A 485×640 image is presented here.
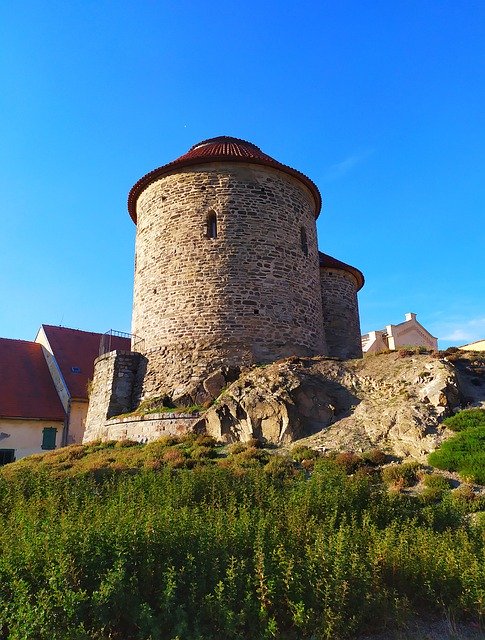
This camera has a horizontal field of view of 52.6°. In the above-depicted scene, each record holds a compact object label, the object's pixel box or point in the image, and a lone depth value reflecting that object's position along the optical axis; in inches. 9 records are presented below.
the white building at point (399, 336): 1501.0
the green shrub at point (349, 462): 445.7
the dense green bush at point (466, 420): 478.9
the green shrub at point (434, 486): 376.0
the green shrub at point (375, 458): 463.2
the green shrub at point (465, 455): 413.1
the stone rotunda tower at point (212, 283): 674.2
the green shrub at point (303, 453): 480.7
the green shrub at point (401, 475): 414.0
